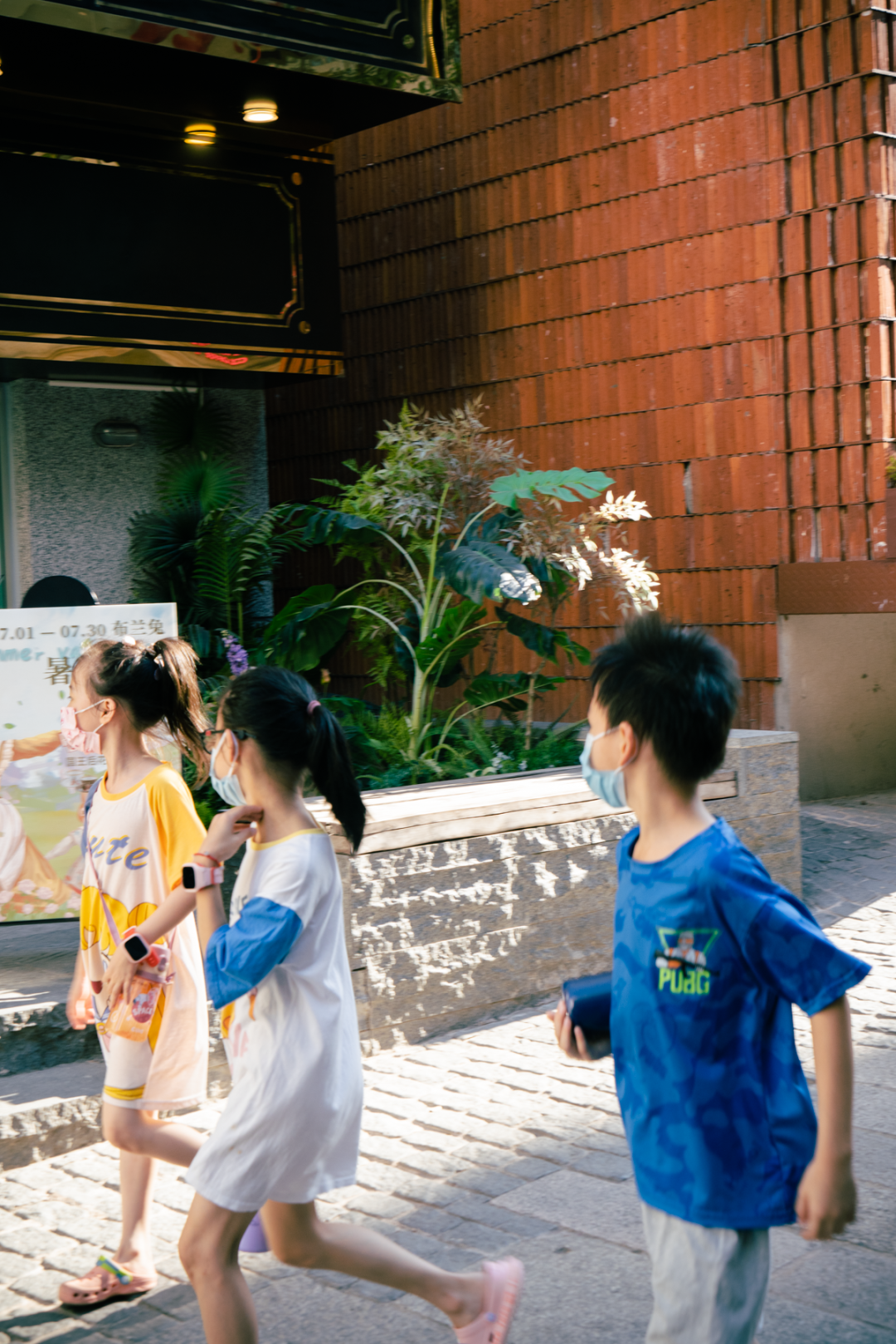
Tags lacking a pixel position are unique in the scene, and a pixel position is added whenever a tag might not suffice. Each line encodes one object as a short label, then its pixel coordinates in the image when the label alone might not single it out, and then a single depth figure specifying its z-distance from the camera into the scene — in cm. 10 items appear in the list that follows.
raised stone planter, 552
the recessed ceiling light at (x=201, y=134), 847
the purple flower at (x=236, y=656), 741
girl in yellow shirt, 344
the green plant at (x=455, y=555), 734
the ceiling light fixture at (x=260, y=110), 820
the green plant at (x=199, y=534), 886
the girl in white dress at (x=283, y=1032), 272
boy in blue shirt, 216
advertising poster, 513
